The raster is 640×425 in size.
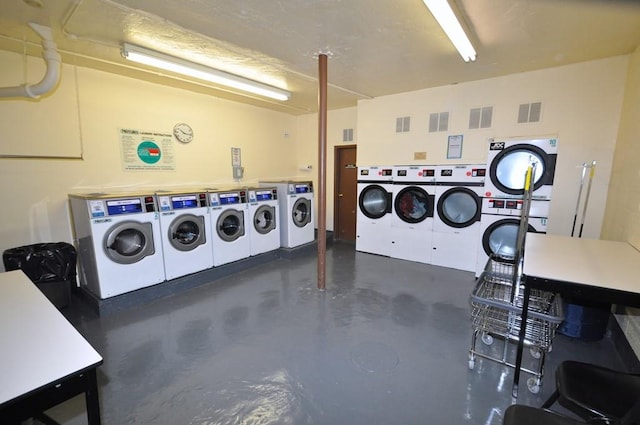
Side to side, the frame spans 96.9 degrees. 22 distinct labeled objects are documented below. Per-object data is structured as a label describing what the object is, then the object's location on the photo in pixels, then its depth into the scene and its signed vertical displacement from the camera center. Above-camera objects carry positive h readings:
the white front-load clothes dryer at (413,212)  4.55 -0.67
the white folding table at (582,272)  1.53 -0.60
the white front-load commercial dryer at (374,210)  4.97 -0.69
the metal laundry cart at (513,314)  1.97 -1.05
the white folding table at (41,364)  0.91 -0.69
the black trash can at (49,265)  2.91 -1.01
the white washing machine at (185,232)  3.52 -0.81
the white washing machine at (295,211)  4.96 -0.73
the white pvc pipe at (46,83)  2.78 +0.87
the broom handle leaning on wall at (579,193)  3.44 -0.25
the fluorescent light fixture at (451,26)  2.15 +1.24
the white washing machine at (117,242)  3.01 -0.82
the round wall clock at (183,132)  4.52 +0.61
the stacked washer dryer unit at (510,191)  3.40 -0.24
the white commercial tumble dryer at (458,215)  4.17 -0.66
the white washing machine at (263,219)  4.54 -0.80
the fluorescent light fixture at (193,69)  3.00 +1.21
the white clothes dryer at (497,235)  3.67 -0.83
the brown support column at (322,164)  3.32 +0.09
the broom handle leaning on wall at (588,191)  3.35 -0.21
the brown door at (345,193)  5.97 -0.46
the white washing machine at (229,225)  4.03 -0.80
